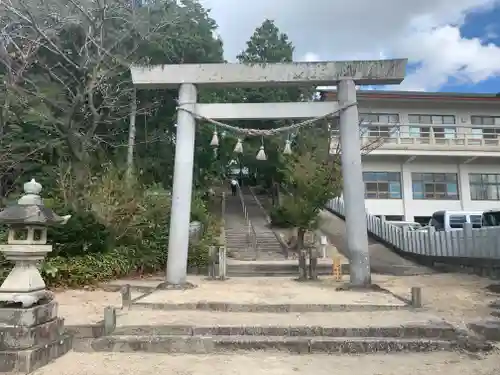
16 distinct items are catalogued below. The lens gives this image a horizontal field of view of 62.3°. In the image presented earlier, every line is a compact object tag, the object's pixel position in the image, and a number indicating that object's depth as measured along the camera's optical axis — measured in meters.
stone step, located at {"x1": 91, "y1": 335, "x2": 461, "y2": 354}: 5.77
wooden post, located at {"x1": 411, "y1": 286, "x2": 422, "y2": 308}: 7.71
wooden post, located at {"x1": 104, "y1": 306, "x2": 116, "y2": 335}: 6.21
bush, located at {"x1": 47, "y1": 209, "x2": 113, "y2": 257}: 11.26
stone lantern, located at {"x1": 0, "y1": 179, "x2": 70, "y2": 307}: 5.29
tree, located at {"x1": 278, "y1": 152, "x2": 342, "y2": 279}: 18.27
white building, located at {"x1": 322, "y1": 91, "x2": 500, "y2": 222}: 25.02
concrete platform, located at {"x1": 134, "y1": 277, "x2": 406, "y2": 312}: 7.70
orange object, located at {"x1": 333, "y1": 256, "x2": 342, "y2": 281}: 11.83
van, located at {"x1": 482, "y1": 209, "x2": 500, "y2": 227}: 13.55
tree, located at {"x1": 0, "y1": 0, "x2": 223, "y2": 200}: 14.73
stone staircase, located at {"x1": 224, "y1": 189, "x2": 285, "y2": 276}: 14.62
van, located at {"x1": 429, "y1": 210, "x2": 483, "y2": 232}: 16.72
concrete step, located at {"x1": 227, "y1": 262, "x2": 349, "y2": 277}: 13.81
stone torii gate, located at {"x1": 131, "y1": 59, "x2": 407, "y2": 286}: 10.27
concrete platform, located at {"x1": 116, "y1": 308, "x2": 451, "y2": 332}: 6.37
